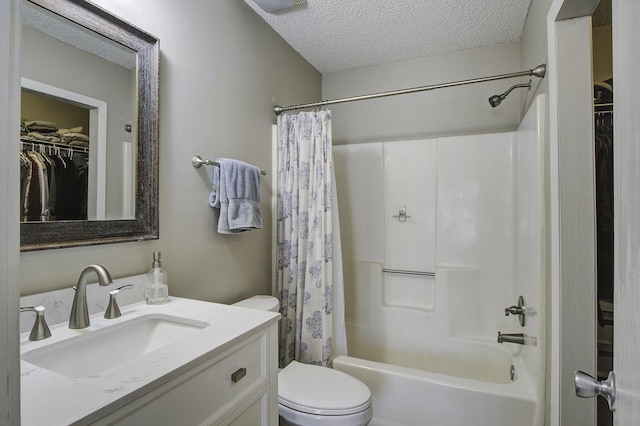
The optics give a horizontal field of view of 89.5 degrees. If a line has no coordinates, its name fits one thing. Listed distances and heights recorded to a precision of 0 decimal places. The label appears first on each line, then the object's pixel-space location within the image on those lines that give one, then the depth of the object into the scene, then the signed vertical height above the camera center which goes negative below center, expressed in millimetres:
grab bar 2372 -423
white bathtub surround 1698 -349
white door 474 +16
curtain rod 1494 +750
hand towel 1595 +97
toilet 1328 -791
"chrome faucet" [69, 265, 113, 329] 967 -276
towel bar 1533 +258
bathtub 1518 -906
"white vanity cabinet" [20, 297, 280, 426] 605 -363
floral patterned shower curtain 1961 -189
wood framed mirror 1050 +332
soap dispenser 1236 -269
